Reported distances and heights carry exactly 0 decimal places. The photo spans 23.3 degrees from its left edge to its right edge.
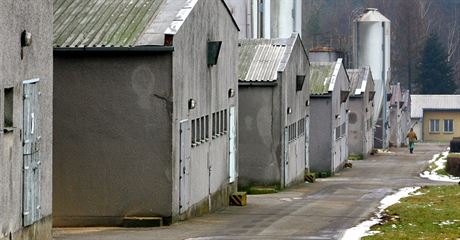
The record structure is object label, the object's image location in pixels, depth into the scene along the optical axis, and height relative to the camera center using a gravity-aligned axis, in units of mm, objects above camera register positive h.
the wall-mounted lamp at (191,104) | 21428 +423
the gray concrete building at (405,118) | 91644 +694
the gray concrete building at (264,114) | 33188 +357
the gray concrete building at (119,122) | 20000 +66
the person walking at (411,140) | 68312 -875
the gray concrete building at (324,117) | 46281 +363
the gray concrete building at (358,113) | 62844 +727
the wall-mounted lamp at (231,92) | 26991 +815
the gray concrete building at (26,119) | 13898 +93
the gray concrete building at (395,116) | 82938 +765
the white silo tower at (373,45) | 79562 +5883
